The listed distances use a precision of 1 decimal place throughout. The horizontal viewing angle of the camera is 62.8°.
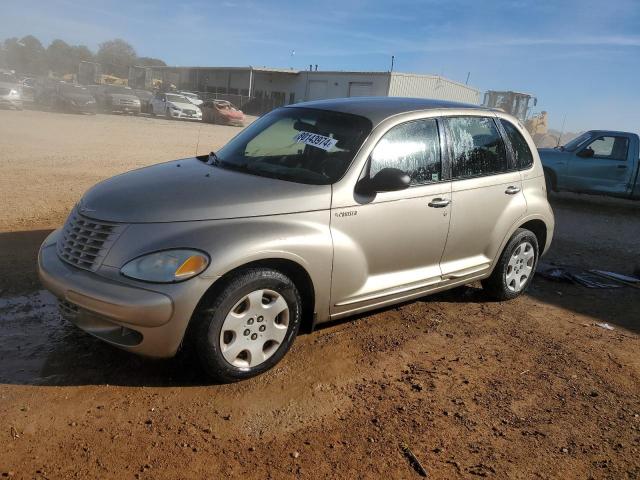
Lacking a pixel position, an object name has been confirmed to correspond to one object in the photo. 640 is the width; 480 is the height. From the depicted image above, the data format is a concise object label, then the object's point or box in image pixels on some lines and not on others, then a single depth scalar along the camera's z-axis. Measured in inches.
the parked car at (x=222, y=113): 1192.8
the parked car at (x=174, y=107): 1158.3
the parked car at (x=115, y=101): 1136.8
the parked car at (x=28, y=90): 1029.7
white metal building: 1544.0
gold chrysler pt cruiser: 117.7
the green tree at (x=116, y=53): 3284.9
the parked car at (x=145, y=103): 1227.9
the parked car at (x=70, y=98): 1016.2
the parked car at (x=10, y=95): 939.3
